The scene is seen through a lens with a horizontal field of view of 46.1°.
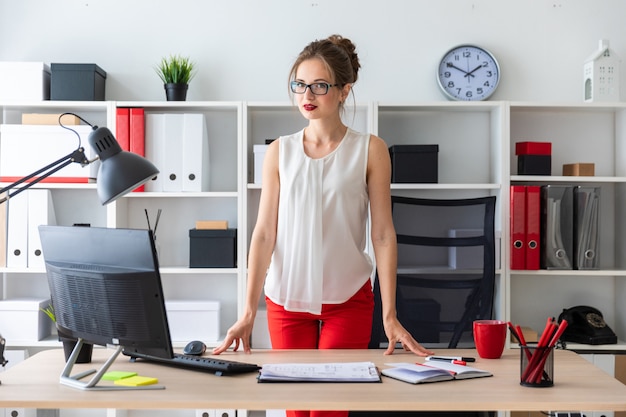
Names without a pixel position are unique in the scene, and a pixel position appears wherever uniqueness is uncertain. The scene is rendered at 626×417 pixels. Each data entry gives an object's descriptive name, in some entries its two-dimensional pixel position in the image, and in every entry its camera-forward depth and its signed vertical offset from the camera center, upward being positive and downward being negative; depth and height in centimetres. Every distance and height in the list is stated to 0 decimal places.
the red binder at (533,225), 340 -7
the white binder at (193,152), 346 +26
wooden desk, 151 -40
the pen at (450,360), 185 -39
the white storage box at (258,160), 348 +23
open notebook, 168 -38
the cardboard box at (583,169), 349 +19
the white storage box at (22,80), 351 +60
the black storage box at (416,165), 344 +20
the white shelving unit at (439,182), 369 +14
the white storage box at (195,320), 348 -54
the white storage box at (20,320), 346 -54
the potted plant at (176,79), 351 +62
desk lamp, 175 +9
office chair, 266 -23
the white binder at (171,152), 346 +26
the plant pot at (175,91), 351 +55
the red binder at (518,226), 339 -8
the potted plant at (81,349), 184 -36
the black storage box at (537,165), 349 +21
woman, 216 -6
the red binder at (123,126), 345 +38
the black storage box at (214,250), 345 -20
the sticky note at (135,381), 165 -40
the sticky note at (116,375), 170 -39
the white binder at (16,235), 345 -14
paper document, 168 -39
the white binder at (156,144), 346 +30
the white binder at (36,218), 346 -6
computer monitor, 162 -19
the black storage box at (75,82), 349 +59
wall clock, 361 +67
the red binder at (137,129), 345 +36
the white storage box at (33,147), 347 +28
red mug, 190 -33
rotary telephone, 342 -56
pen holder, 163 -35
